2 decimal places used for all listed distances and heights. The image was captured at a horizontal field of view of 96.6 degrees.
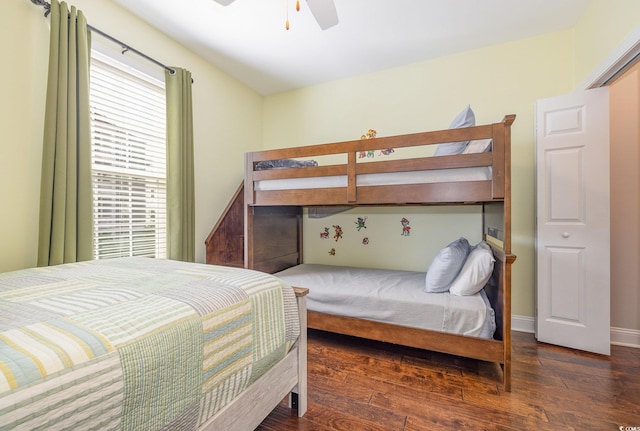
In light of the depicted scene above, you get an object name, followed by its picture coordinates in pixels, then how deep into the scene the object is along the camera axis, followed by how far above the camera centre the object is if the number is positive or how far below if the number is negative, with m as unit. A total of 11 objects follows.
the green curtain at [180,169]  2.27 +0.37
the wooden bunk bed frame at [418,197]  1.62 +0.12
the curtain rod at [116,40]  1.61 +1.19
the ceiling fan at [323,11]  1.49 +1.12
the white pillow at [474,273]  1.81 -0.37
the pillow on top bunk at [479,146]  1.75 +0.43
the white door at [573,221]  1.98 -0.04
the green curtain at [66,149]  1.59 +0.38
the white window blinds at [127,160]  1.94 +0.41
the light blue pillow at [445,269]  1.94 -0.37
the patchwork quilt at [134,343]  0.56 -0.32
